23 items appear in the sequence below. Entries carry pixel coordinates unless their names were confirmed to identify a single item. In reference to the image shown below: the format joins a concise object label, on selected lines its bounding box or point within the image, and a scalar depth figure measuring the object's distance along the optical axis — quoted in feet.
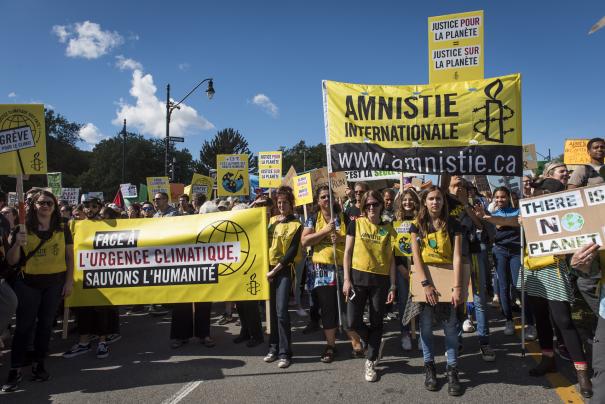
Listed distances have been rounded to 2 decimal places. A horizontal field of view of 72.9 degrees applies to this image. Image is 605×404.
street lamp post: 64.44
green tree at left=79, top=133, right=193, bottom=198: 220.23
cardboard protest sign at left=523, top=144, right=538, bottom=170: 42.88
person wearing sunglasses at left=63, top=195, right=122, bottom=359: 17.21
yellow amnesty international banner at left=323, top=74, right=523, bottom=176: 15.49
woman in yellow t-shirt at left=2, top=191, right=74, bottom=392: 14.52
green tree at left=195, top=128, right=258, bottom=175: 265.13
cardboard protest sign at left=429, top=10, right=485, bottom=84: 20.40
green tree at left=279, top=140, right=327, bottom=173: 379.14
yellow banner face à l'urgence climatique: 17.22
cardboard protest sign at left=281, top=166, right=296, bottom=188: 29.27
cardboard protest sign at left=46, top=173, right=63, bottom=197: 42.98
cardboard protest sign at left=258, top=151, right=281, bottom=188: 41.50
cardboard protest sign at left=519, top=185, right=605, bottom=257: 10.41
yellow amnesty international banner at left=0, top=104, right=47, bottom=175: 16.04
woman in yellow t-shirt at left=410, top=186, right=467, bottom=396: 12.70
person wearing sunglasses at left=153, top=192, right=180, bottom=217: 25.17
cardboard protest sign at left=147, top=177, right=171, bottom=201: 51.72
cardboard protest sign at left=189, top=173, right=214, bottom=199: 47.67
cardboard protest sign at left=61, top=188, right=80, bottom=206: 50.52
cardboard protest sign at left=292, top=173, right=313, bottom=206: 20.43
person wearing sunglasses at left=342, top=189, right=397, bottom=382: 14.10
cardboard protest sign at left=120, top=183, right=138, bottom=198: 53.11
